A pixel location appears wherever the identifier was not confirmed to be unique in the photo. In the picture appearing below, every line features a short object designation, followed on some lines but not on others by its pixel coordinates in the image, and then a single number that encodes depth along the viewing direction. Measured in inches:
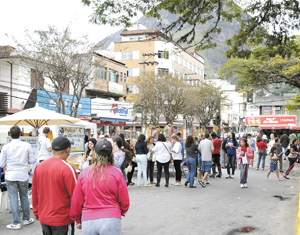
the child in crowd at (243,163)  457.7
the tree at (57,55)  833.5
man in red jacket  146.4
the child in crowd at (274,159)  528.4
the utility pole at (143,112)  1385.6
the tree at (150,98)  1385.3
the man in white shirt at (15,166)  254.4
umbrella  398.3
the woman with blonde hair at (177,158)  478.9
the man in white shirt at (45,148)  372.2
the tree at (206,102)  1693.7
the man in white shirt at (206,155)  469.4
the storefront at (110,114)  1462.8
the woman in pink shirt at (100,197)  130.0
